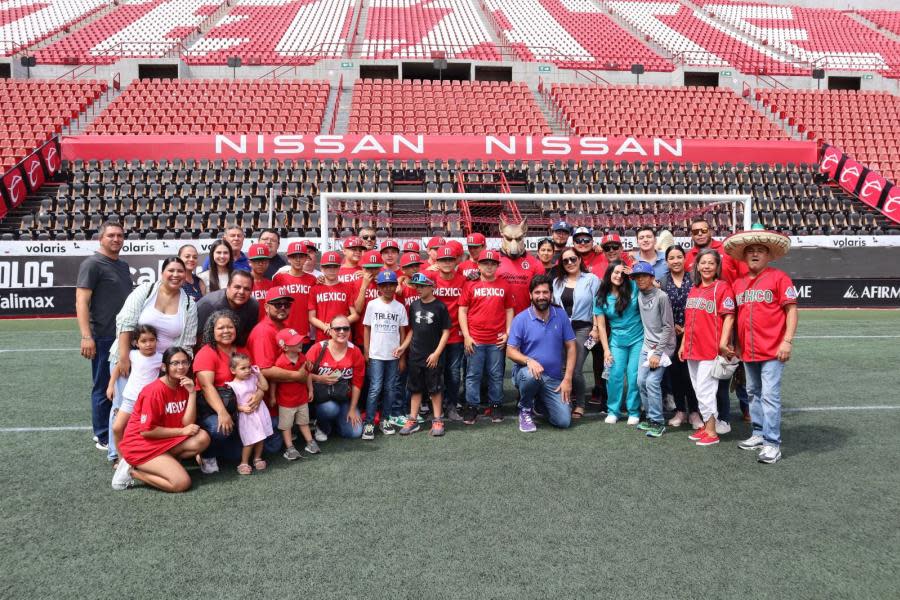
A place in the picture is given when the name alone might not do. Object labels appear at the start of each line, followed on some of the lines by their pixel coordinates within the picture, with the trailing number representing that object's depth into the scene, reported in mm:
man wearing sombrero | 5008
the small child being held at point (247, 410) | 4895
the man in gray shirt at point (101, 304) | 5098
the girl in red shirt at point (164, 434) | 4504
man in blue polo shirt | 5918
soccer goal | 13906
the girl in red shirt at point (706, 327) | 5395
